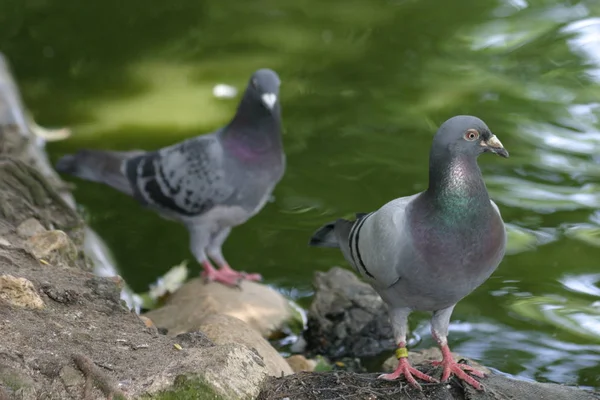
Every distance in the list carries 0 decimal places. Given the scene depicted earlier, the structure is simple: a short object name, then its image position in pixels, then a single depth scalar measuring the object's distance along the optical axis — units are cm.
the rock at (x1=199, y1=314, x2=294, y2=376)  920
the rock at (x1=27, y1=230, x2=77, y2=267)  949
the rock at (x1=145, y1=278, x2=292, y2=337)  1134
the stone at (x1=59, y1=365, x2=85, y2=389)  687
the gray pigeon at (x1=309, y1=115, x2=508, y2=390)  781
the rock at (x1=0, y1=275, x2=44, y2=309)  764
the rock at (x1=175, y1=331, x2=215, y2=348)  808
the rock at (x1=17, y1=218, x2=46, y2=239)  1000
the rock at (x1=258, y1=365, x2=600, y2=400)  747
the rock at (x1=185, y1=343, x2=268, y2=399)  698
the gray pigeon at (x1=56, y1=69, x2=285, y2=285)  1241
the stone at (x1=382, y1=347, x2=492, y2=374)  955
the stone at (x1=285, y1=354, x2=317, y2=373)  1038
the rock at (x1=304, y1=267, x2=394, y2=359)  1136
